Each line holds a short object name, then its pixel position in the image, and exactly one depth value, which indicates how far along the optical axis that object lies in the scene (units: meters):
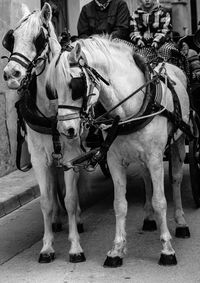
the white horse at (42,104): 4.76
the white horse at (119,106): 4.40
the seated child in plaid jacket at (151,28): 6.60
